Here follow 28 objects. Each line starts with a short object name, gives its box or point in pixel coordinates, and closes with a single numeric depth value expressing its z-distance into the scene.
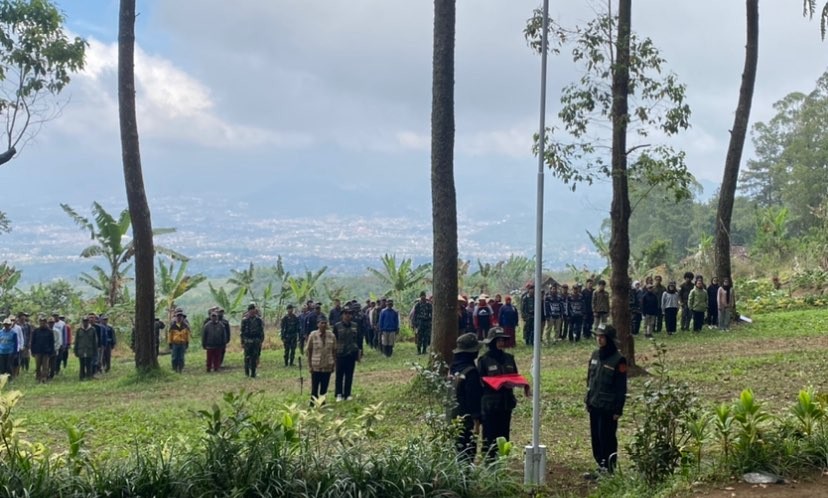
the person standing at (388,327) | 21.66
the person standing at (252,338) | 18.69
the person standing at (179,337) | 20.03
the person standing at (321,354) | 13.55
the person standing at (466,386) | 8.57
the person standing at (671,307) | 21.33
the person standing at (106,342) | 21.05
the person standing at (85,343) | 19.67
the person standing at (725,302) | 21.19
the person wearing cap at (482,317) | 21.16
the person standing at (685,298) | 22.14
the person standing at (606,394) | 8.23
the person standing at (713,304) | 21.94
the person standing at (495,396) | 8.53
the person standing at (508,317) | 21.00
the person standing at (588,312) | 21.42
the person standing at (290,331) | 20.81
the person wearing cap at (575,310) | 21.22
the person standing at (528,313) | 21.16
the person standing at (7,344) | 19.48
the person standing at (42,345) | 19.53
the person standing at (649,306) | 20.98
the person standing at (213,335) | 19.80
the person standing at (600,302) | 20.78
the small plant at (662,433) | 7.21
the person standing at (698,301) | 21.55
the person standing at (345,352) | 13.92
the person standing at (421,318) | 21.72
